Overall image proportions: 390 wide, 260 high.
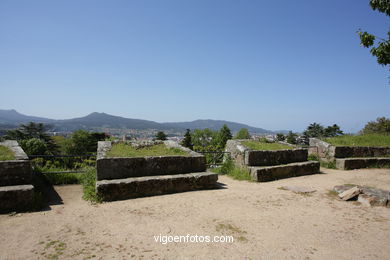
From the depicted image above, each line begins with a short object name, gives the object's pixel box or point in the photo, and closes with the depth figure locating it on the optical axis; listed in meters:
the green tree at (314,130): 52.76
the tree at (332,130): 44.51
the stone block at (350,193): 5.77
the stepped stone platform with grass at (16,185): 4.52
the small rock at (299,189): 6.52
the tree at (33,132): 33.31
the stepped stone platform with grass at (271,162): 7.98
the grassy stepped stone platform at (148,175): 5.54
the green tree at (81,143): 36.76
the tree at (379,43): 6.44
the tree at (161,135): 54.59
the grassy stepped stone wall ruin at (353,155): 10.31
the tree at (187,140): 51.44
